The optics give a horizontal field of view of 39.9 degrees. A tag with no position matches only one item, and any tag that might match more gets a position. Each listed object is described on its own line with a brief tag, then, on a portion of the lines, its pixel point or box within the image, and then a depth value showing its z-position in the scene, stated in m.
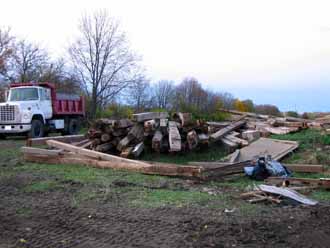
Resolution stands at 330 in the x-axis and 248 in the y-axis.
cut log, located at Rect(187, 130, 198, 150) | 12.88
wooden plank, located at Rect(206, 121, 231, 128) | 16.36
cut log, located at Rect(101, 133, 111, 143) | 13.31
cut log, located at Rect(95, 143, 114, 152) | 13.16
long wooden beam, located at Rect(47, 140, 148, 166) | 10.71
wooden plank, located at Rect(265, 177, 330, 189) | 8.27
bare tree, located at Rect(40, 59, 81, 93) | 37.12
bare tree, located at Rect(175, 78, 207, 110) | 35.25
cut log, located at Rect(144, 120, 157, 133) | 12.78
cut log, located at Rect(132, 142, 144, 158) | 12.46
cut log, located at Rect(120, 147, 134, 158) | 12.45
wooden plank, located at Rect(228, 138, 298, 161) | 11.75
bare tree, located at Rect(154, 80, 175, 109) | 39.15
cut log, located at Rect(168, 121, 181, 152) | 12.42
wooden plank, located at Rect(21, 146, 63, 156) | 12.11
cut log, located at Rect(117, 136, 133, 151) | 12.77
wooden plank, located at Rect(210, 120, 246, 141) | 13.92
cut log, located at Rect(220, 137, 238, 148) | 13.48
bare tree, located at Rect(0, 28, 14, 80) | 37.66
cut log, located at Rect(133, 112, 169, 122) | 13.03
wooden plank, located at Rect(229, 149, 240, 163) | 11.42
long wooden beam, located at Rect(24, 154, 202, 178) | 9.54
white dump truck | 20.84
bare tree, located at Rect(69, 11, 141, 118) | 38.09
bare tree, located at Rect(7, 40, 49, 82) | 37.78
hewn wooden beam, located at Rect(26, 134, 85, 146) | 14.64
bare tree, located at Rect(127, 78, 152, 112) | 38.50
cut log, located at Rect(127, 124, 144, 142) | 12.90
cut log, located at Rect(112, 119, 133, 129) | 13.11
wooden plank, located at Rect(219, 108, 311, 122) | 20.29
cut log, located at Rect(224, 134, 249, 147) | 13.49
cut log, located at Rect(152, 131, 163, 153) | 12.53
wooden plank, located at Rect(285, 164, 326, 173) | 10.09
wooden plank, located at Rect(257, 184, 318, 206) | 7.18
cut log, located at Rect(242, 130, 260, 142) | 14.18
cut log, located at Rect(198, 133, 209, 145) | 13.27
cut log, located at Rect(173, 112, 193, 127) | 13.11
